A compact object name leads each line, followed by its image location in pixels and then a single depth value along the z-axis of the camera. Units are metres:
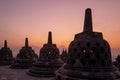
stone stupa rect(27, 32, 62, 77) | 23.06
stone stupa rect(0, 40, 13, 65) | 38.28
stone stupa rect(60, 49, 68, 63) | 44.79
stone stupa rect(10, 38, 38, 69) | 31.51
